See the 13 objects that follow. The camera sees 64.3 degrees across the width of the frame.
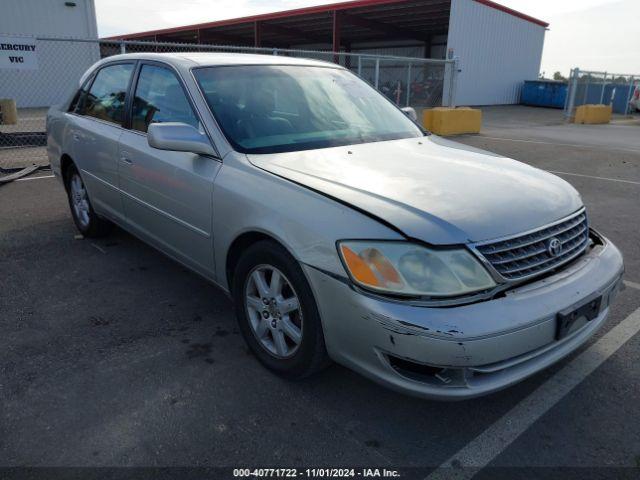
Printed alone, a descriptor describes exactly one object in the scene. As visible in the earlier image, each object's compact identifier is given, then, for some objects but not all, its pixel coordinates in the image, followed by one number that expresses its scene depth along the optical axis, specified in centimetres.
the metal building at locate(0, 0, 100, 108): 1780
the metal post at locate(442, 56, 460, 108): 1576
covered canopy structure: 2606
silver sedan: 207
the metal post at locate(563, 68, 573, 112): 2019
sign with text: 862
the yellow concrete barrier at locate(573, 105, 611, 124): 1995
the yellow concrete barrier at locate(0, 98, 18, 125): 1284
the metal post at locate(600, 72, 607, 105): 2463
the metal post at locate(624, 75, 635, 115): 2520
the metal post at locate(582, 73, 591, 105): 2328
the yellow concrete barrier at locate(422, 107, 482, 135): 1360
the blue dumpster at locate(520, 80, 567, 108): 2914
